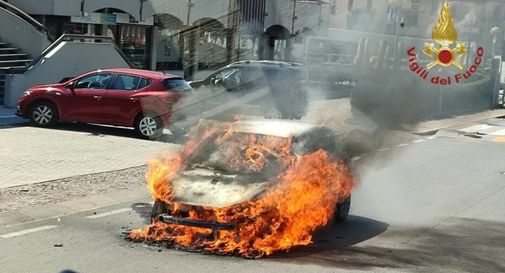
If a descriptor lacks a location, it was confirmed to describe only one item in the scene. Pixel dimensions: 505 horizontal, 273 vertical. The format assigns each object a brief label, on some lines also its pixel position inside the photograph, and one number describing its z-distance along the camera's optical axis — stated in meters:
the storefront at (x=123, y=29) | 25.33
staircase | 21.14
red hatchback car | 17.33
